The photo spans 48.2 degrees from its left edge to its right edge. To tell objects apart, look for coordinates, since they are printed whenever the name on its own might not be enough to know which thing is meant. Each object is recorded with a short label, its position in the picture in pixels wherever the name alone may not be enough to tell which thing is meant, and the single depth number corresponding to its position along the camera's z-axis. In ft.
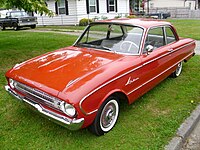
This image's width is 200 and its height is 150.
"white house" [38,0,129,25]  63.41
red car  9.28
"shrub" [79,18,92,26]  62.13
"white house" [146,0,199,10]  134.31
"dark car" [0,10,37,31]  57.77
